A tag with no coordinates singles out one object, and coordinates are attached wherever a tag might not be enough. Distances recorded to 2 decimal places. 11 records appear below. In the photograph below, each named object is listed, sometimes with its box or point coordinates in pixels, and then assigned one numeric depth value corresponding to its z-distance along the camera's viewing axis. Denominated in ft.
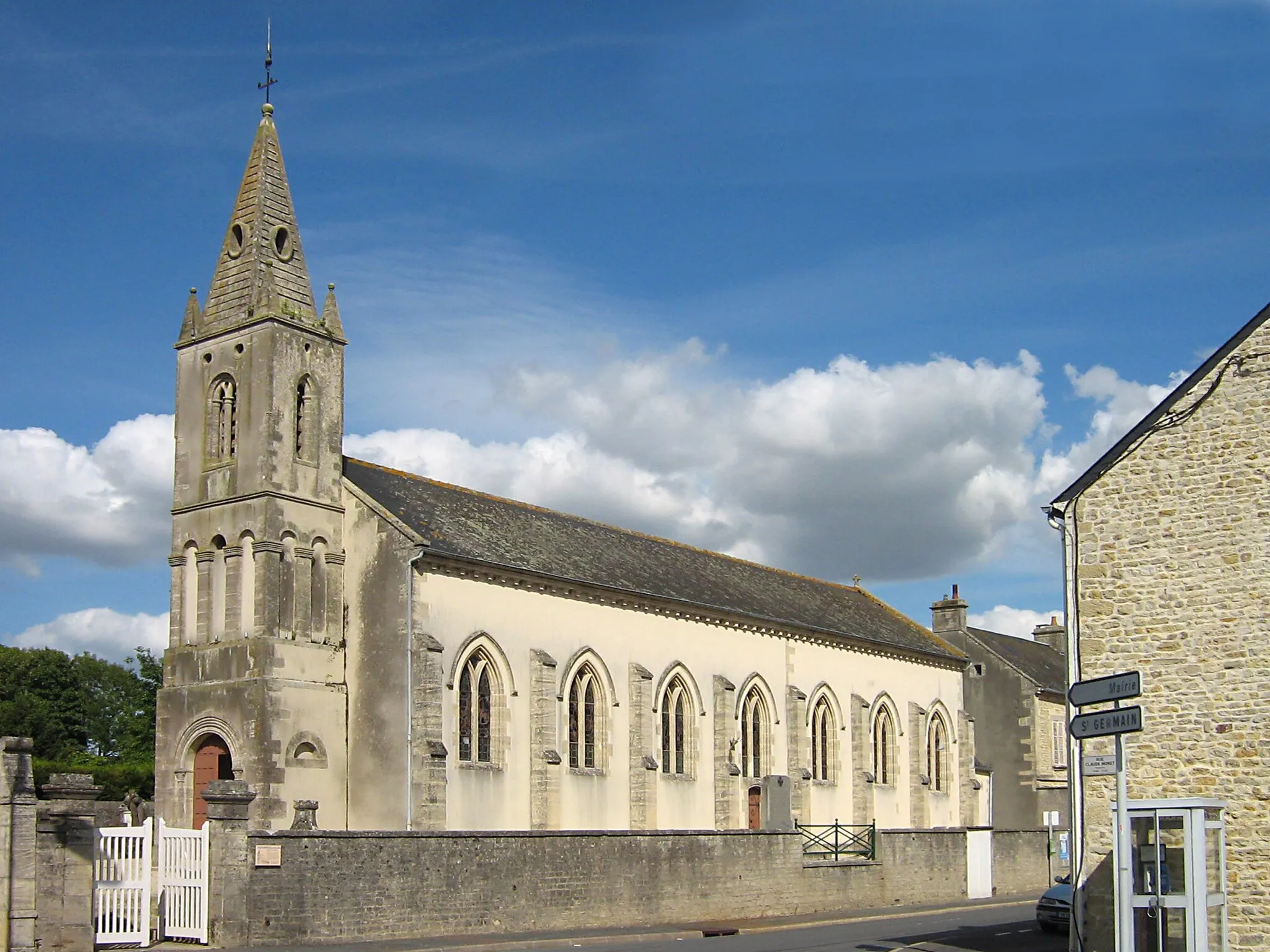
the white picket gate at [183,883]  69.36
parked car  85.81
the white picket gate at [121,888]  66.39
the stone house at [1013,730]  172.24
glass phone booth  55.06
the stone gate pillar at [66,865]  63.67
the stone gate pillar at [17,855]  61.36
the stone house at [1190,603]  62.75
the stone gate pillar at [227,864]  69.36
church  101.71
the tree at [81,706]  240.73
